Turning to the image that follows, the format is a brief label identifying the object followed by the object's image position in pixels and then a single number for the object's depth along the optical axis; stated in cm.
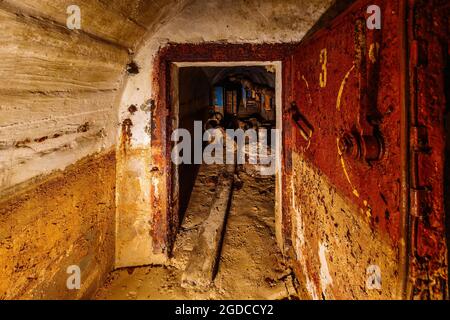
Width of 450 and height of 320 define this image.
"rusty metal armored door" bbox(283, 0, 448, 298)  73
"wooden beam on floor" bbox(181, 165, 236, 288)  238
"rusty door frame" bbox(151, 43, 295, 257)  229
